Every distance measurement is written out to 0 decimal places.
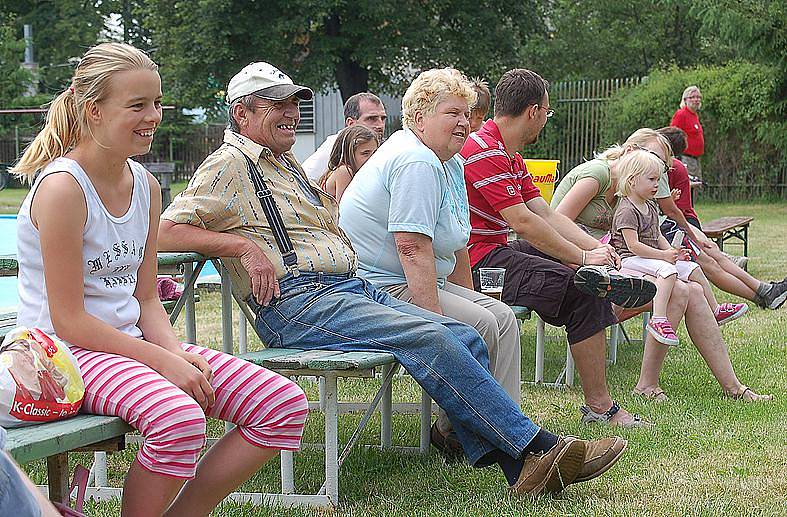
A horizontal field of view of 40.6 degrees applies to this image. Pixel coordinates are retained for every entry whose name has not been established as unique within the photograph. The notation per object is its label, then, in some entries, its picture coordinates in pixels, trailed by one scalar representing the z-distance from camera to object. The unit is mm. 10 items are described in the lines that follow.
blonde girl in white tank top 2594
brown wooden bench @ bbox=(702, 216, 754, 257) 9414
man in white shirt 6590
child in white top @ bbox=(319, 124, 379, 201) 5539
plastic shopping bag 2375
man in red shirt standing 14547
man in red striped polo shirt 4672
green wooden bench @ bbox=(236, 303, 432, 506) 3279
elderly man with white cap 3439
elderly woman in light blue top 3934
